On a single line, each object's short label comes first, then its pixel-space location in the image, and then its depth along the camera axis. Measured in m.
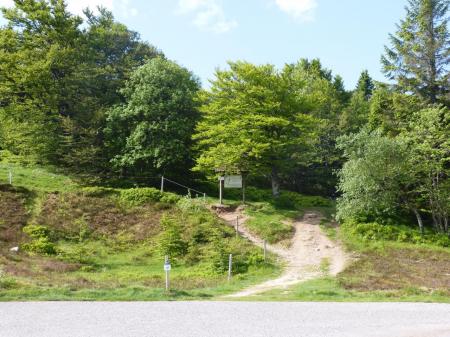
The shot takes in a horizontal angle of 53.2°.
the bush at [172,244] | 26.06
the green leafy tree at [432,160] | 30.55
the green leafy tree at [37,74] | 39.53
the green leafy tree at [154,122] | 38.22
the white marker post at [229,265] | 21.84
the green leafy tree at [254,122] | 35.50
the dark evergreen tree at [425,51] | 36.06
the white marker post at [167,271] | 16.52
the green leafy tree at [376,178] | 30.75
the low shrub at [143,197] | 33.19
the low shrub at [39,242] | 24.83
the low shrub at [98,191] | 33.41
